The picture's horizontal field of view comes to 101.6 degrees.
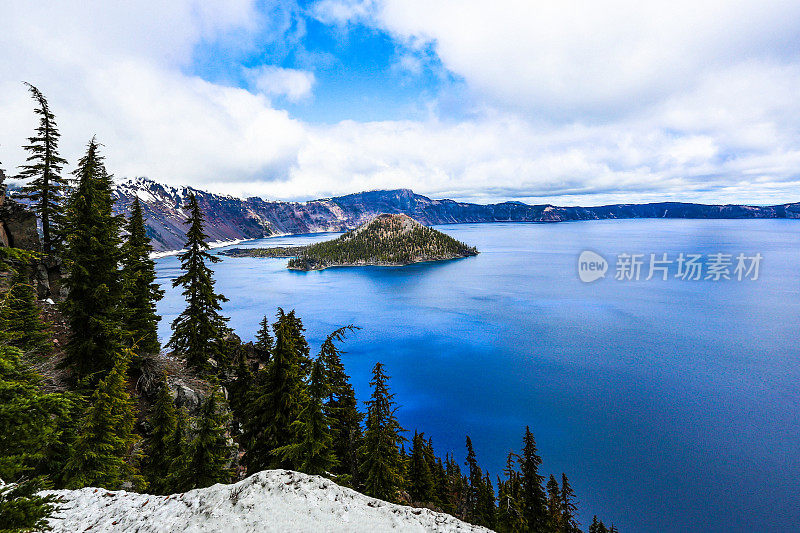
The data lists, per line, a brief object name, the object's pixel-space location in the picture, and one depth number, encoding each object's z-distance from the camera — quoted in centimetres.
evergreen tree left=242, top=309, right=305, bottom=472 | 1518
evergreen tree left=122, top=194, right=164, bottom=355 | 1967
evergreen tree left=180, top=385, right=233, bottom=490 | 1335
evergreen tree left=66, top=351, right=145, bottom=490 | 1118
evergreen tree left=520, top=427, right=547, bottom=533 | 2559
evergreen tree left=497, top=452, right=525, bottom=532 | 2544
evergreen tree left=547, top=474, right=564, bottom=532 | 2506
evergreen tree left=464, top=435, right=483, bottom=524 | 3141
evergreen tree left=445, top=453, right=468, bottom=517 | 3063
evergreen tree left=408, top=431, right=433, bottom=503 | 2583
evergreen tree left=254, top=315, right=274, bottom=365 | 3872
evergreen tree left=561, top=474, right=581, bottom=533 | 2733
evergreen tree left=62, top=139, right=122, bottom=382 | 1606
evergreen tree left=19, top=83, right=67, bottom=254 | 2281
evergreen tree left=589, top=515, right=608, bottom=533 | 2698
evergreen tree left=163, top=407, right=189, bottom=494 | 1404
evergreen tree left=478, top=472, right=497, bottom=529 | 2802
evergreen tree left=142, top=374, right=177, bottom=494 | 1554
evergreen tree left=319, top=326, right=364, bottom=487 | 1904
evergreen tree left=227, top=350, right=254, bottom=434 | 2423
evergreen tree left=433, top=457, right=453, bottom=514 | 2792
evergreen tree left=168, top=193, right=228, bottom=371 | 2278
